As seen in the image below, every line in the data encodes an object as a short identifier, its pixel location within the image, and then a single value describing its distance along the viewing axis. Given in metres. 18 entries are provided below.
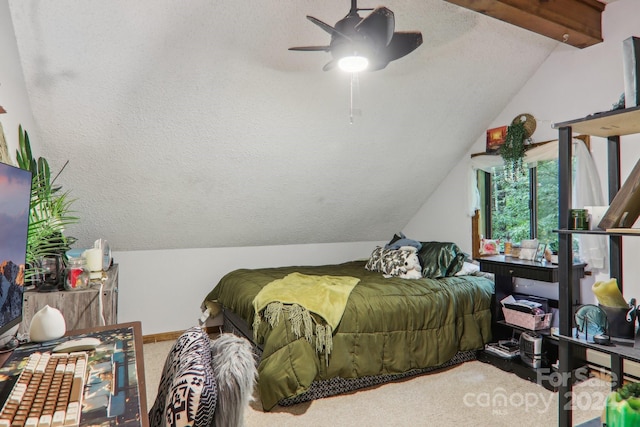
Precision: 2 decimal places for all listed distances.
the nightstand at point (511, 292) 3.08
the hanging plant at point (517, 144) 3.78
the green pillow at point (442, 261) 3.76
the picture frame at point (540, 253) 3.44
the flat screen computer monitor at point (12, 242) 1.16
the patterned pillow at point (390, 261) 3.85
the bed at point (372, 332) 2.67
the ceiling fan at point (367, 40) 1.98
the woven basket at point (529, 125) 3.77
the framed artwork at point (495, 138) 4.04
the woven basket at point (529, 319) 3.21
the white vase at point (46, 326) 1.43
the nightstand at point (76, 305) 2.09
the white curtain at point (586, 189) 3.18
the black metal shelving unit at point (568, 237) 1.74
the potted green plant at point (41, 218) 1.95
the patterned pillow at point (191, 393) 0.95
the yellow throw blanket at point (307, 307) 2.77
